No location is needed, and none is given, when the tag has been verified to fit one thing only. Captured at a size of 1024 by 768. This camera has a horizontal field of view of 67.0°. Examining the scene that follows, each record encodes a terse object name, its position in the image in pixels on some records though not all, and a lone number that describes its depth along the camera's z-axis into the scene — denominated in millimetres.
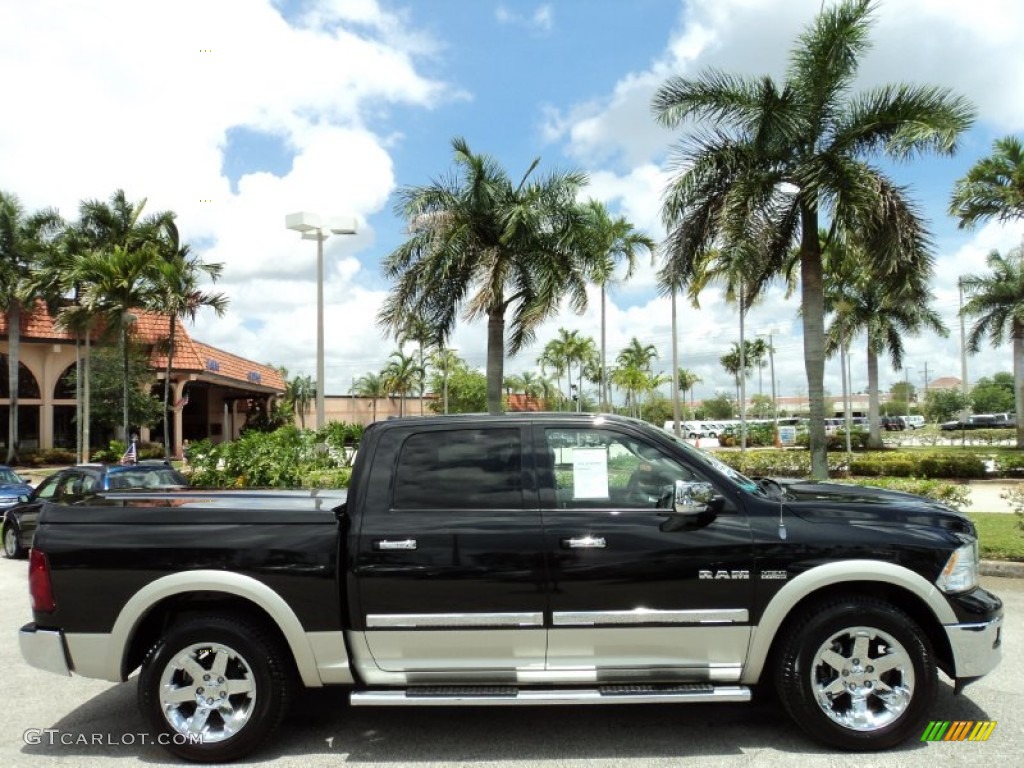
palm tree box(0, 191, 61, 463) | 31484
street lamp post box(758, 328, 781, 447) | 44716
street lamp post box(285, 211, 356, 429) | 16906
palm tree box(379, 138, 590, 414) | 17125
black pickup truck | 4176
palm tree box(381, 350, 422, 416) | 71500
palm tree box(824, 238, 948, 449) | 33500
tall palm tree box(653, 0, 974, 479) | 14109
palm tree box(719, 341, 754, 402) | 80138
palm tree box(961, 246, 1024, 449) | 34750
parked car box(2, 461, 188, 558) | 11617
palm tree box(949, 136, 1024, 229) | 23031
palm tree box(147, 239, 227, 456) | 26219
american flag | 18794
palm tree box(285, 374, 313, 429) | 94812
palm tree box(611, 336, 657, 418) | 58184
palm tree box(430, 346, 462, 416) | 69262
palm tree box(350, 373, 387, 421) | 79438
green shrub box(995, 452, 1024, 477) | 20125
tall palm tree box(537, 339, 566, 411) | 70750
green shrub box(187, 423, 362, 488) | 15719
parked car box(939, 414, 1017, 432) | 66938
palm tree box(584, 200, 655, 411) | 17812
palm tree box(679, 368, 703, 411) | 99381
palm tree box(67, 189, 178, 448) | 25141
